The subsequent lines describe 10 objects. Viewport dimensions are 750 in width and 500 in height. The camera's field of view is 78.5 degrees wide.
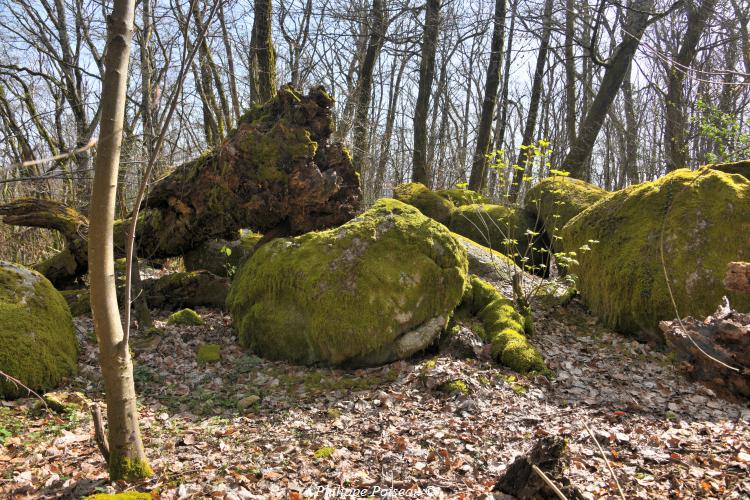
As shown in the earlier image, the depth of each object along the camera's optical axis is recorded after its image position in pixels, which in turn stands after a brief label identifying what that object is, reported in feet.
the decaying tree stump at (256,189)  19.26
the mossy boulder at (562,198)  27.45
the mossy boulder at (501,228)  28.14
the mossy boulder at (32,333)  13.03
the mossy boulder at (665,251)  17.10
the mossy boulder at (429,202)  32.30
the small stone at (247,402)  13.62
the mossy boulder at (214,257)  24.98
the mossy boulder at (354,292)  16.40
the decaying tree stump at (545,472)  8.39
